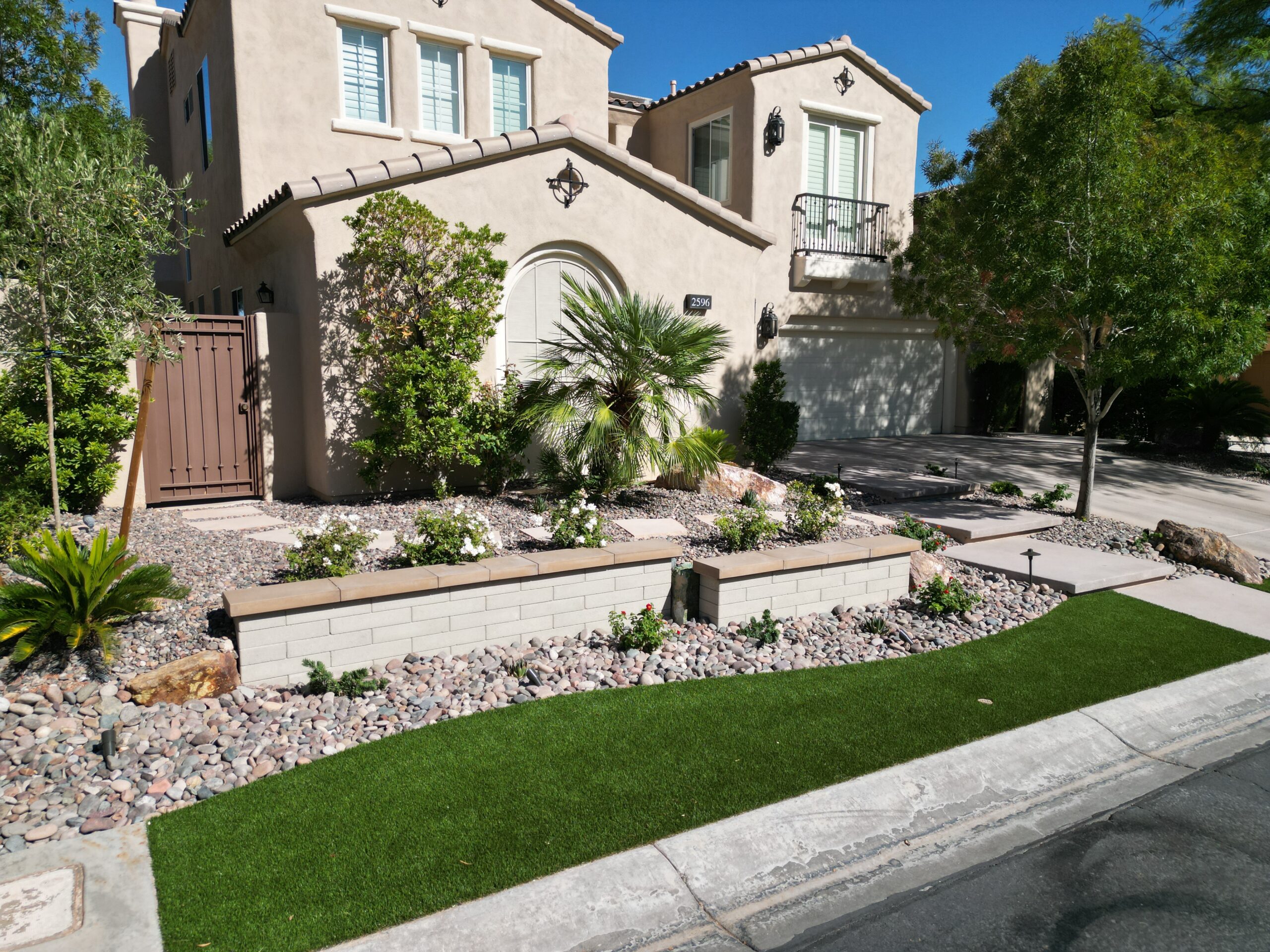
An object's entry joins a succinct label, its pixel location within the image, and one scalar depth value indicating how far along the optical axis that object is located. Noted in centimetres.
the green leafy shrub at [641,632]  618
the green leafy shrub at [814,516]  805
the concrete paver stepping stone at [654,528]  847
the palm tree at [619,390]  906
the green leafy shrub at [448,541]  618
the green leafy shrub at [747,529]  772
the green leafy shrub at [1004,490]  1164
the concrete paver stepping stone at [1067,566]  817
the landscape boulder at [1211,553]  893
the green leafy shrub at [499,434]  958
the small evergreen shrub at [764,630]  647
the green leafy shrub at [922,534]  902
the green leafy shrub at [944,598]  727
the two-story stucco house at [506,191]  962
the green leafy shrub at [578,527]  686
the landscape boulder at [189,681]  483
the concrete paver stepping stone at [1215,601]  744
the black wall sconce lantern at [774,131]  1525
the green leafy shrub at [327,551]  591
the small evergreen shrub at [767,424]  1277
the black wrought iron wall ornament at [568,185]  1045
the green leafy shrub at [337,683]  522
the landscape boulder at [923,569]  782
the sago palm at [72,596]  486
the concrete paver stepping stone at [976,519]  964
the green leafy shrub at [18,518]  677
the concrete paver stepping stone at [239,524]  841
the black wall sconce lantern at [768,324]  1506
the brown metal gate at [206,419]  932
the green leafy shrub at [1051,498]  1123
